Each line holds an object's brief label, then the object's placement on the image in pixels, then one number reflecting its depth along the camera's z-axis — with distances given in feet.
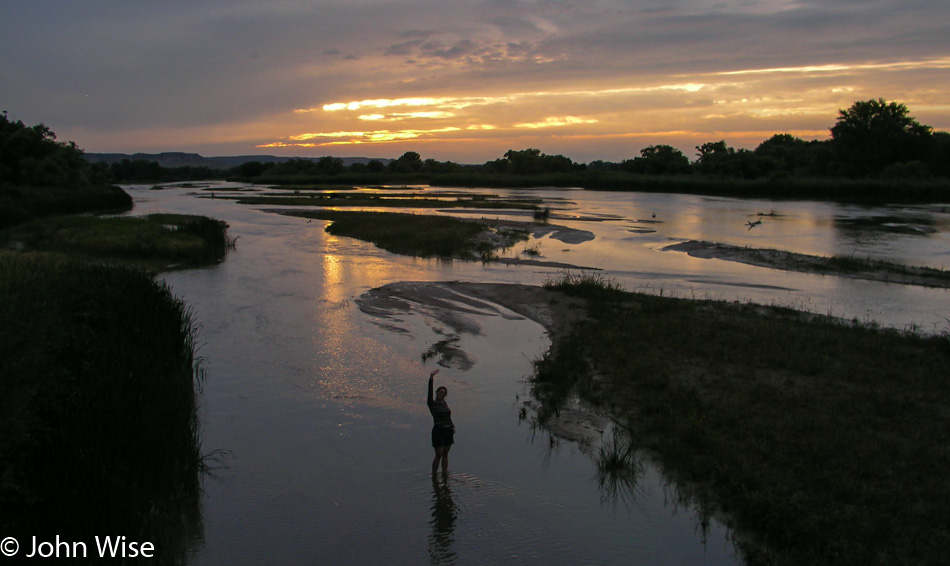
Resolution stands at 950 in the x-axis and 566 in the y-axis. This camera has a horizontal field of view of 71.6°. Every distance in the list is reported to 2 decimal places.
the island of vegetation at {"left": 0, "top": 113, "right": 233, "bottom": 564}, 21.84
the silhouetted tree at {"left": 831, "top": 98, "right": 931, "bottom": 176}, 323.98
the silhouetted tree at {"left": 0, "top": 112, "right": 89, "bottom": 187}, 174.60
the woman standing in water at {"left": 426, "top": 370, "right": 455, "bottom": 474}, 29.84
